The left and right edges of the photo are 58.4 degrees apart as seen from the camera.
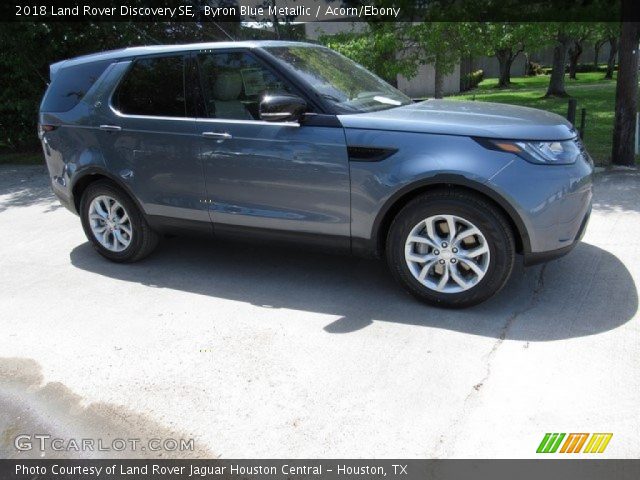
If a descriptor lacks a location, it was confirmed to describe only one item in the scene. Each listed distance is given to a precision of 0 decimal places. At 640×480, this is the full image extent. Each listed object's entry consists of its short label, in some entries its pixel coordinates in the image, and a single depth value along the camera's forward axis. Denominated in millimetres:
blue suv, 3707
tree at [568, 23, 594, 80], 33312
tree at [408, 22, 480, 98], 10516
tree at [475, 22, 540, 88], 10820
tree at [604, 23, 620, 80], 31584
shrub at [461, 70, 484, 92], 30906
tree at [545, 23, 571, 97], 20484
